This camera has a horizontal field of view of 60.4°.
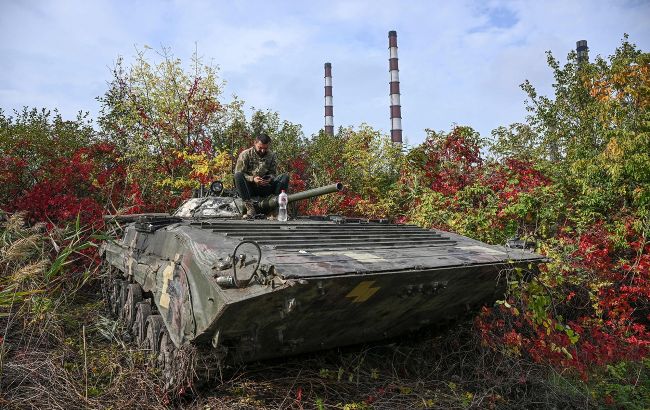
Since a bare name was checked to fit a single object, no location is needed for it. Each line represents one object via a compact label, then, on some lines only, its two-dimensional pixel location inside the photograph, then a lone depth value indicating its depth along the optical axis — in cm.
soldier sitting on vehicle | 682
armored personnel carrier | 382
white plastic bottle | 624
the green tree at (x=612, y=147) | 929
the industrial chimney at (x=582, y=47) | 2547
